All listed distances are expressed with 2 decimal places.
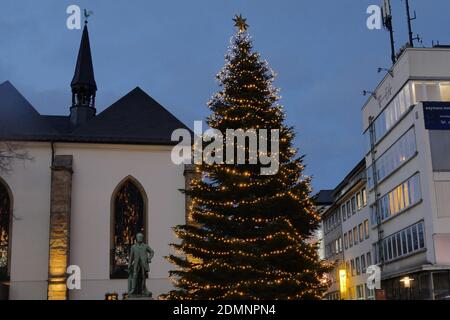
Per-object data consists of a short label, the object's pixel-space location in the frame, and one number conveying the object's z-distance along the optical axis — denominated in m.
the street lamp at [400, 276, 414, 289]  31.27
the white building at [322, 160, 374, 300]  45.53
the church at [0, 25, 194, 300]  28.56
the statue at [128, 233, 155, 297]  18.27
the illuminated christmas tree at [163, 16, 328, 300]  16.64
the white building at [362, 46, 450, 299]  28.56
